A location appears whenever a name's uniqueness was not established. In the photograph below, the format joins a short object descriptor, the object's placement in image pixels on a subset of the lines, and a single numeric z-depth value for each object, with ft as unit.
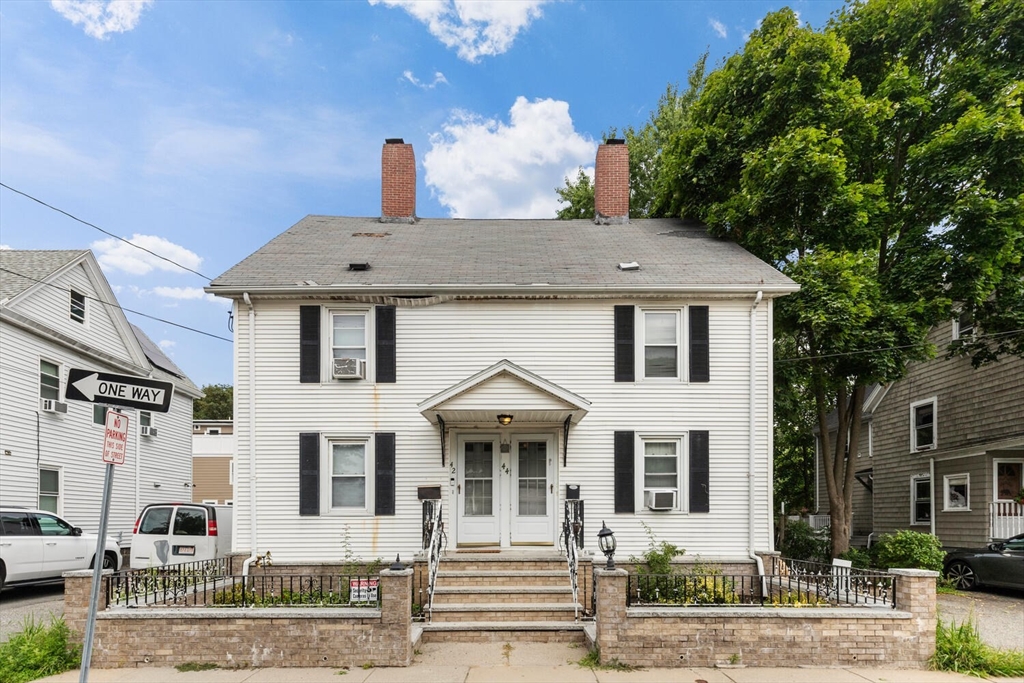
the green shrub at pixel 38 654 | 25.11
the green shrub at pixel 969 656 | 25.99
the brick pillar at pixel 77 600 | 26.86
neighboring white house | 52.44
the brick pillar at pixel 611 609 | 26.48
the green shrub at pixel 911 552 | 45.01
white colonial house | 40.34
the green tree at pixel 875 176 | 43.34
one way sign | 17.95
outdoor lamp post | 27.22
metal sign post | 17.06
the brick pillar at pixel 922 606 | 26.89
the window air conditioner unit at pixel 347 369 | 40.60
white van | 42.93
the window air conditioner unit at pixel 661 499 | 40.09
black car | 43.73
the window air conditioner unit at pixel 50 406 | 55.88
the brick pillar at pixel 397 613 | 26.55
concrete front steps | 30.19
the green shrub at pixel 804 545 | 56.29
